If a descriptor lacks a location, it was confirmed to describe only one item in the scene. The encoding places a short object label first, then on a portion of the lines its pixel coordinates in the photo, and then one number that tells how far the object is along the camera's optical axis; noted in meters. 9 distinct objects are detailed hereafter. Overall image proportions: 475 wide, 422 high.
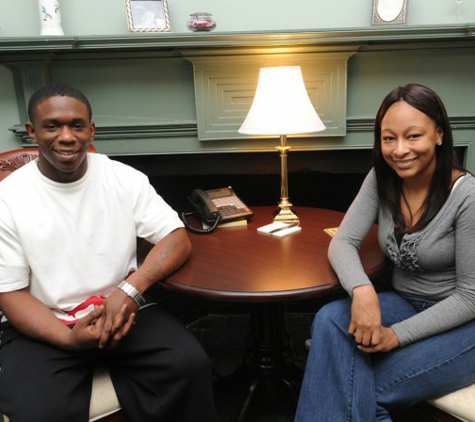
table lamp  1.65
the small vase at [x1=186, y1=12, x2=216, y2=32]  1.86
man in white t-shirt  1.15
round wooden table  1.25
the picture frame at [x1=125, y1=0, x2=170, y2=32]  1.93
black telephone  1.74
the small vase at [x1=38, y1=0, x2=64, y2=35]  1.89
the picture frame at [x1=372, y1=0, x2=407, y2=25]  1.93
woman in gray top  1.12
